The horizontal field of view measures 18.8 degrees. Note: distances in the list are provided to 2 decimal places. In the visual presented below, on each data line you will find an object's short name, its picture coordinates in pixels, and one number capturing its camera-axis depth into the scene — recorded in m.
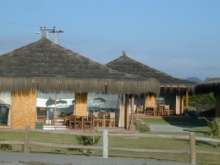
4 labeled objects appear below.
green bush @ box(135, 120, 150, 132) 33.76
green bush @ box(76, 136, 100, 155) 20.30
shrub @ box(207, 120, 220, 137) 27.53
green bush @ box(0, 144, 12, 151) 20.00
